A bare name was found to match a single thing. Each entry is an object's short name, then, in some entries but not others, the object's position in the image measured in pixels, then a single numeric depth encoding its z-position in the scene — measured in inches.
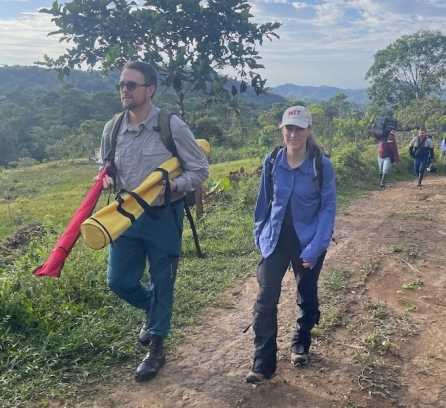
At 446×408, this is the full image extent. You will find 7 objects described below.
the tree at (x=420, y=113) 1057.4
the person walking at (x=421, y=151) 429.7
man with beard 119.6
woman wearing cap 117.2
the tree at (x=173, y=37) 207.0
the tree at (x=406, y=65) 1774.1
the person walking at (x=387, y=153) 442.3
